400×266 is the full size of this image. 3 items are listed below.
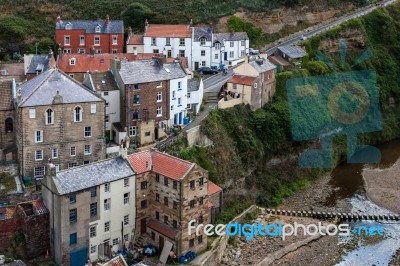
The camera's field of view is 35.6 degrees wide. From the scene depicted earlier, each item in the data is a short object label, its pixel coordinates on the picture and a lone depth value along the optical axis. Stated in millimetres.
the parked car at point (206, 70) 81062
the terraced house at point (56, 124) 50469
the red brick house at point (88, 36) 80500
